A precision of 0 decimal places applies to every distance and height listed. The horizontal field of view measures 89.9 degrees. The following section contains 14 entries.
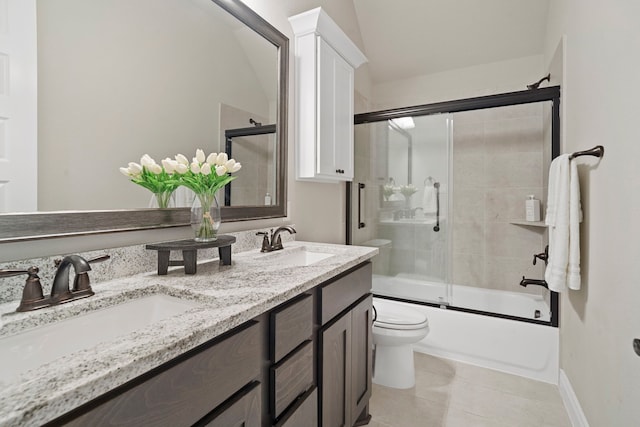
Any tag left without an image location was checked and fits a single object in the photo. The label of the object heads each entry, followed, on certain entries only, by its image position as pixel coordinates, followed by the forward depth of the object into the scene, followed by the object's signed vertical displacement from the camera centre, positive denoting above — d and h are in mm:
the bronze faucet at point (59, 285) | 771 -206
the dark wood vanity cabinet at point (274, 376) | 573 -421
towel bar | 1383 +261
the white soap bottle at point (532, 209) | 2779 -1
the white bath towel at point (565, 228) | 1610 -98
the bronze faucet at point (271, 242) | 1631 -180
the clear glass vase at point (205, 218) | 1241 -44
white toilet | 1943 -856
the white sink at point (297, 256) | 1533 -255
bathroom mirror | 933 +389
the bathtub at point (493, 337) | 2104 -910
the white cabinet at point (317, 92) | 1994 +743
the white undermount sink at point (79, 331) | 665 -311
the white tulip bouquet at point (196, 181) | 1205 +97
